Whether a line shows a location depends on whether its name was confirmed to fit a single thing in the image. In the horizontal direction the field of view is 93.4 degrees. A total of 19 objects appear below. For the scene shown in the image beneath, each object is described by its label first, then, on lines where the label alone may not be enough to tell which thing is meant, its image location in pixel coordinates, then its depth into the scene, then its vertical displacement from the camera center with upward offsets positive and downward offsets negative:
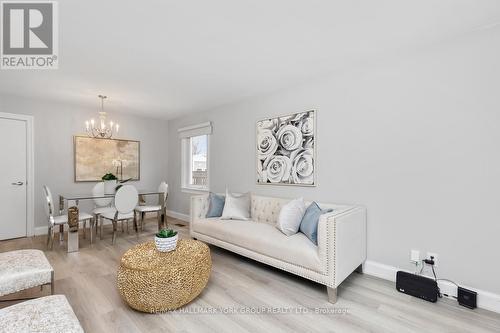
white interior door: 3.72 -0.22
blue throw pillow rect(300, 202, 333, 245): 2.41 -0.61
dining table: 3.26 -0.73
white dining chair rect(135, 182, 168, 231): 4.20 -0.79
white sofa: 2.07 -0.82
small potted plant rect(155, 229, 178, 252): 2.16 -0.70
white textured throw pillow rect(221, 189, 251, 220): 3.32 -0.61
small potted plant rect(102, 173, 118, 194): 3.84 -0.32
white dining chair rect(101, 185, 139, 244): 3.63 -0.64
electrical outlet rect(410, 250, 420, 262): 2.29 -0.89
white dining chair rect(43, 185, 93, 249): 3.31 -0.80
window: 4.83 +0.18
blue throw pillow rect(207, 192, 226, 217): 3.49 -0.60
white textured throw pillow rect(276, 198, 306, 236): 2.63 -0.60
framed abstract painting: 4.42 +0.13
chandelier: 4.45 +0.67
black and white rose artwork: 3.09 +0.21
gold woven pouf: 1.80 -0.91
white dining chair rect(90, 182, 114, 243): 3.85 -0.69
